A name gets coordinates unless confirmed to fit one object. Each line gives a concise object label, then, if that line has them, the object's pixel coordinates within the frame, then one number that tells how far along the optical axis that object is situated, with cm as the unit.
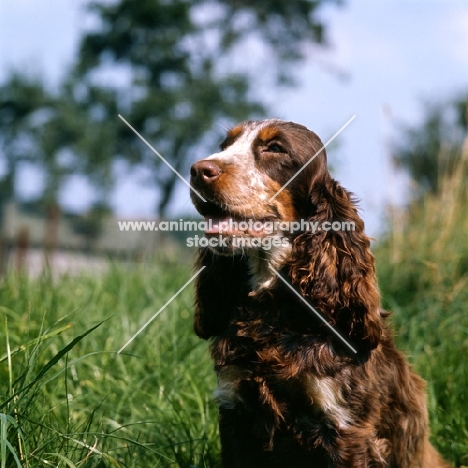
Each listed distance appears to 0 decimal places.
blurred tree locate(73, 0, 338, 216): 2523
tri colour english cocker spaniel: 309
